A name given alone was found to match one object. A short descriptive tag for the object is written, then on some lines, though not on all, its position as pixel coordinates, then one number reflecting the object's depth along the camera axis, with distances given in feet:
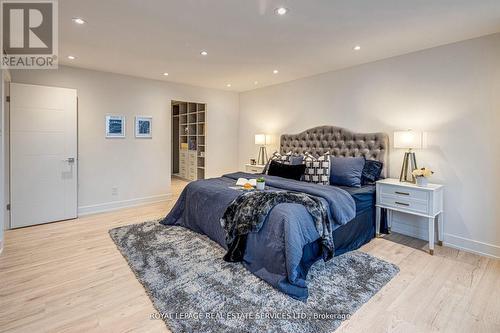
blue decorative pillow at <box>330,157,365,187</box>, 11.81
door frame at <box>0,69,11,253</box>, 12.01
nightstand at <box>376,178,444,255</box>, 9.90
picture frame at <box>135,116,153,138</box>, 16.55
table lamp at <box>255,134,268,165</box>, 18.07
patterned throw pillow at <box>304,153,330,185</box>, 12.22
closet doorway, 22.18
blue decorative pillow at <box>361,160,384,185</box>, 12.25
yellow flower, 10.19
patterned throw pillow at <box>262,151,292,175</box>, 14.19
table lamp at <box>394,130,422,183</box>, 10.71
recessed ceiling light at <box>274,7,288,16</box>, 7.88
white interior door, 12.35
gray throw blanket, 8.20
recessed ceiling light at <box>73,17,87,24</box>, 8.54
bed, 7.48
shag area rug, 6.12
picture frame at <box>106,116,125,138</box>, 15.44
